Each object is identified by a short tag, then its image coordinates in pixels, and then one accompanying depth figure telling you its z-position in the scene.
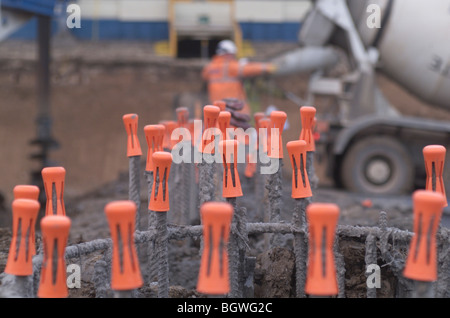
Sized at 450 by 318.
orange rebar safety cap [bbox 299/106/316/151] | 5.70
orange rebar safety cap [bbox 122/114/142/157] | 6.29
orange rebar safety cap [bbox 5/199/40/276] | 4.12
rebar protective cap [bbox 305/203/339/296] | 3.61
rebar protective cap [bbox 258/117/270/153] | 6.62
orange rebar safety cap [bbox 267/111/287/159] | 5.84
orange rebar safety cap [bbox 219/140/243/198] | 5.00
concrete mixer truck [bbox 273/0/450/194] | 14.27
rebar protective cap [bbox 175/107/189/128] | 7.98
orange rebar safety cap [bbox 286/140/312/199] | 5.06
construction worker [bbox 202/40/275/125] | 15.93
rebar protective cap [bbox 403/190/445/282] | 3.64
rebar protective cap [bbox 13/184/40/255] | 4.64
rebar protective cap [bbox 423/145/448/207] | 4.86
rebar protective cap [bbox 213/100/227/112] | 6.87
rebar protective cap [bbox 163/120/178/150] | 8.15
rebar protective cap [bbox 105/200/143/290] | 3.70
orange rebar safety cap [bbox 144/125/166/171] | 5.87
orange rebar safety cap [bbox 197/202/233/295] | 3.63
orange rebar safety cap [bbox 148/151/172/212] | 4.87
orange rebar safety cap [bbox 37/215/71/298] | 3.81
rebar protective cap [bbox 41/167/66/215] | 4.99
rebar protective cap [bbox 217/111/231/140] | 5.67
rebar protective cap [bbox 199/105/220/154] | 5.43
